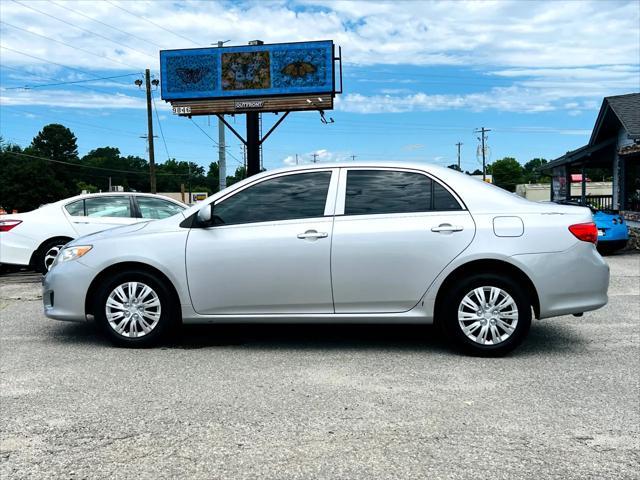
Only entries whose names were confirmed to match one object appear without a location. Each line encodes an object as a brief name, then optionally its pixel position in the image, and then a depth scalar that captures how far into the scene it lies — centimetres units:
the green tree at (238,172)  10672
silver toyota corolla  524
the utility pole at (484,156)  7590
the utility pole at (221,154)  3145
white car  1023
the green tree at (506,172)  13488
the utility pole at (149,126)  3978
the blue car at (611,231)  1533
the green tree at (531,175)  14075
